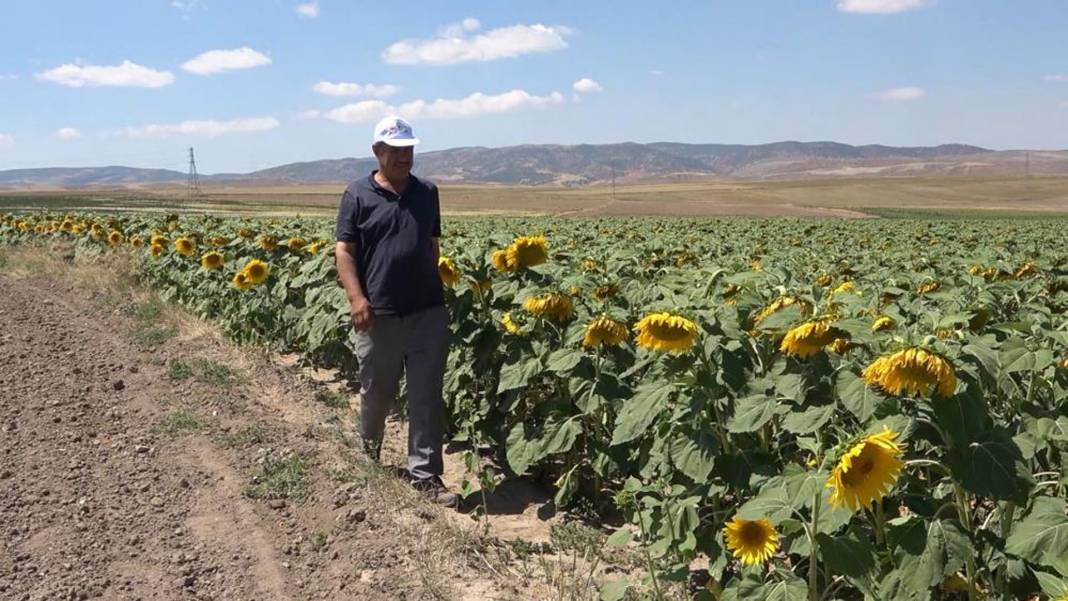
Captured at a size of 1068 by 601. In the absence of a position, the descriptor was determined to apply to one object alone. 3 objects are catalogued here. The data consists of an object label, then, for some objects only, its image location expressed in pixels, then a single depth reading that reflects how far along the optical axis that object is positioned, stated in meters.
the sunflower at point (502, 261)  4.67
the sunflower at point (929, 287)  4.98
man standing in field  4.36
